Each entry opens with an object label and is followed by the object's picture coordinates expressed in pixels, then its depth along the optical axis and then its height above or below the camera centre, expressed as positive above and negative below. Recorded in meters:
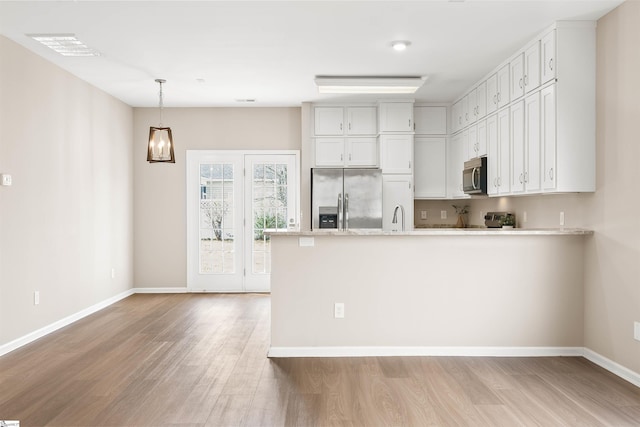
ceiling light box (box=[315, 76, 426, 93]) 5.48 +1.41
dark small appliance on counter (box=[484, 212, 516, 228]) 5.59 -0.12
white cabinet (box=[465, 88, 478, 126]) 5.79 +1.22
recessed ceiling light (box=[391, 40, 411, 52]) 4.39 +1.49
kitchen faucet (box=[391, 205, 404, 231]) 6.55 -0.06
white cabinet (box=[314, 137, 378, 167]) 6.70 +0.76
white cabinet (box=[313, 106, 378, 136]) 6.71 +1.21
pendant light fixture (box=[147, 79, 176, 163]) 5.36 +0.69
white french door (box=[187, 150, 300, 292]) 7.16 -0.09
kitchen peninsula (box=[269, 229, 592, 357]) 4.03 -0.72
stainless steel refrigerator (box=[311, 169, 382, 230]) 6.42 +0.14
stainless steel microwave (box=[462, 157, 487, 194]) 5.43 +0.37
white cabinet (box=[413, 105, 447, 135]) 6.79 +1.23
